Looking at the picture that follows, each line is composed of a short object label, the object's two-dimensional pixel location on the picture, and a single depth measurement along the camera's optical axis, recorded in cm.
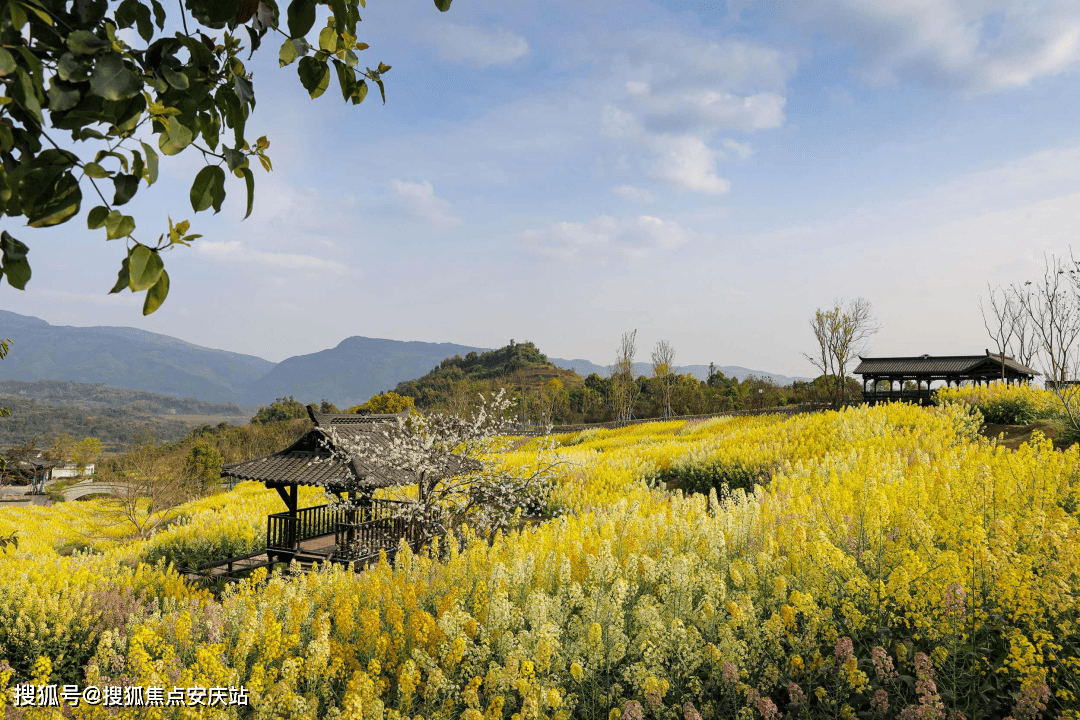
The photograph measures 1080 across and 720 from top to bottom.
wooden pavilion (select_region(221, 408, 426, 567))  986
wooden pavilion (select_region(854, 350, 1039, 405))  3014
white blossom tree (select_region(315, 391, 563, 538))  820
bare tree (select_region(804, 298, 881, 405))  3553
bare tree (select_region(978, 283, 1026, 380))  1814
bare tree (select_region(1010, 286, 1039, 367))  1806
